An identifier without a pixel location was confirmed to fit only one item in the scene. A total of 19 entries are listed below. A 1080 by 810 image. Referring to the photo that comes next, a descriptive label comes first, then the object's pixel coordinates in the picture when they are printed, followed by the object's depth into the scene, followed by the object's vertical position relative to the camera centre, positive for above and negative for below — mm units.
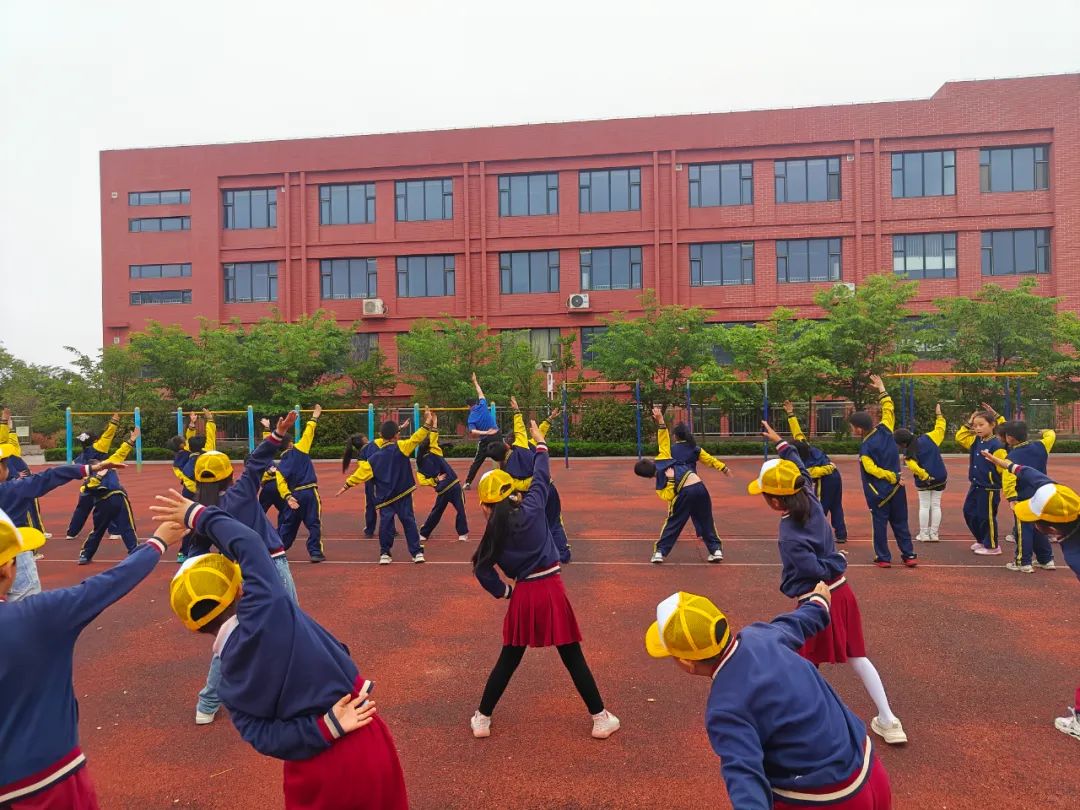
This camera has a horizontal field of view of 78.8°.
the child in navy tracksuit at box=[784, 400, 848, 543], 8060 -1098
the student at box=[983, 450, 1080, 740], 3609 -658
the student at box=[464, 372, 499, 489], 9984 -369
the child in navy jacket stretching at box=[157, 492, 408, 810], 2170 -937
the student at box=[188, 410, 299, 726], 3928 -561
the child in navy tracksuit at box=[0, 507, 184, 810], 2205 -960
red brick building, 30766 +9466
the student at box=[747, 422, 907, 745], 3674 -963
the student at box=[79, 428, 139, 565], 9211 -1447
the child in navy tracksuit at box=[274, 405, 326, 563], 8625 -1177
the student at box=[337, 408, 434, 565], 8797 -1168
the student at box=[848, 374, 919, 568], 7723 -1068
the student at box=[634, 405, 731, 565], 8281 -1258
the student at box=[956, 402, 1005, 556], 8266 -1257
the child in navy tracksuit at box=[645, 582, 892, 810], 2090 -1016
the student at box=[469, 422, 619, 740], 3885 -1127
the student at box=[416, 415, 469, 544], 9836 -1162
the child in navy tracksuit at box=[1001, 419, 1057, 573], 7453 -998
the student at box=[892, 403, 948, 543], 8680 -763
